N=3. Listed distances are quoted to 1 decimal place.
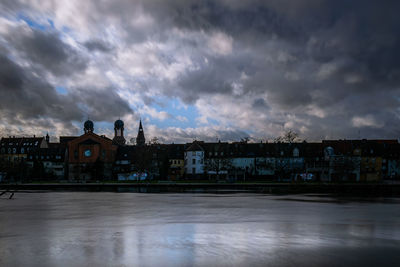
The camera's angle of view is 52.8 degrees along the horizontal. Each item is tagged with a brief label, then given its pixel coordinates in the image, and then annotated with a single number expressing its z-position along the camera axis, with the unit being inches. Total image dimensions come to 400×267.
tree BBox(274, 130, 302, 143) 4315.9
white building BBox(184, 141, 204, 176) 4810.5
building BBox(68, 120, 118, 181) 4830.2
